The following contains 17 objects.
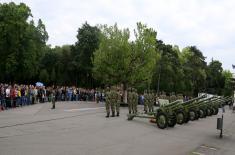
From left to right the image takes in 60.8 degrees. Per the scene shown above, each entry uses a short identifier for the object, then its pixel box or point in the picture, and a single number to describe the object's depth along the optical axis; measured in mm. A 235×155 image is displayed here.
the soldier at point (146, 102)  15058
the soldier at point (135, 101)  13503
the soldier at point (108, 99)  11896
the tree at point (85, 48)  35073
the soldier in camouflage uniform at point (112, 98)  11966
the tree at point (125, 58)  22112
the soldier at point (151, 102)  15187
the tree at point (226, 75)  42442
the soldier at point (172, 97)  17474
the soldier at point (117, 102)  12180
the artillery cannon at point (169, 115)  10126
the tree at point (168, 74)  33723
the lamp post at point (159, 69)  32844
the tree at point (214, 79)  51101
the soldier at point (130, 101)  13456
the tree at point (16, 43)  28428
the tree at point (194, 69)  43768
